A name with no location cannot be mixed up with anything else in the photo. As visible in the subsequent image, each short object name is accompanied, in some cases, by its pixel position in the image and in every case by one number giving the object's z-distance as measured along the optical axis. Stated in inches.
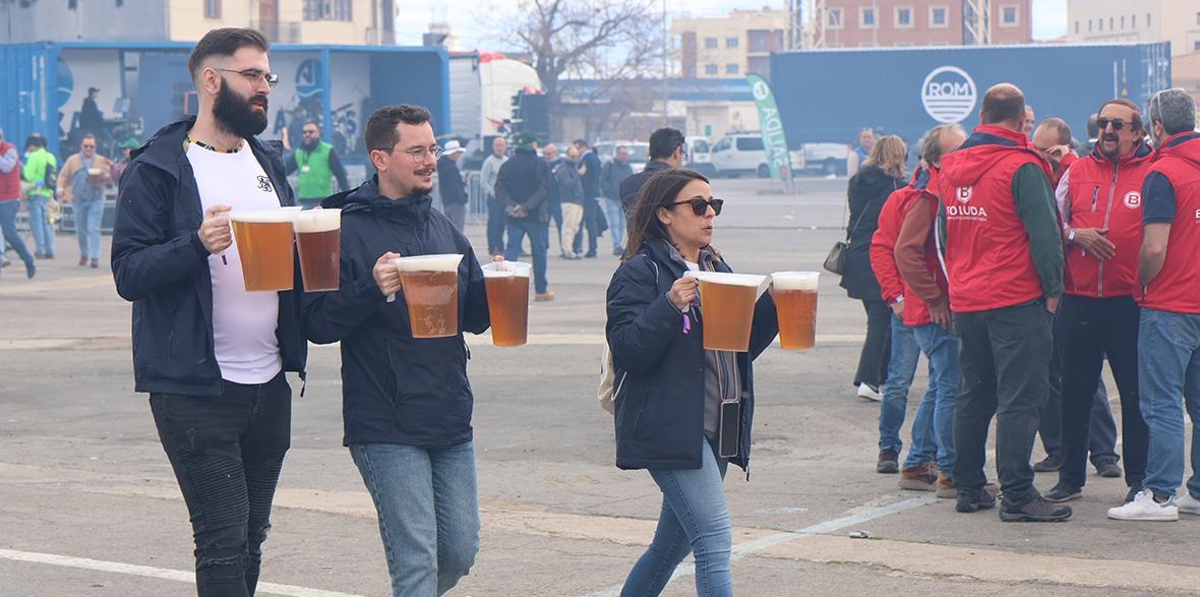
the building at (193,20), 2147.4
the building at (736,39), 6220.5
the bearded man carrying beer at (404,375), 178.4
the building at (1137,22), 4581.7
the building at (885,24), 4899.1
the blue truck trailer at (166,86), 1184.8
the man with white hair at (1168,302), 275.1
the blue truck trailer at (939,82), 1948.8
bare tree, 2876.5
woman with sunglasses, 185.2
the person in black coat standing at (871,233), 369.4
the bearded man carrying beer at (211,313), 175.6
